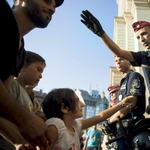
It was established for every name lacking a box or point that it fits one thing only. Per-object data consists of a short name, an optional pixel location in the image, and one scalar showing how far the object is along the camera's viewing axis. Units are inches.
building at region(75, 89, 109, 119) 2093.3
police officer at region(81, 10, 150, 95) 85.6
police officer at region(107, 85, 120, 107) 131.0
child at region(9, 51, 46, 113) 64.0
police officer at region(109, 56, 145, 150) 83.1
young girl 59.0
